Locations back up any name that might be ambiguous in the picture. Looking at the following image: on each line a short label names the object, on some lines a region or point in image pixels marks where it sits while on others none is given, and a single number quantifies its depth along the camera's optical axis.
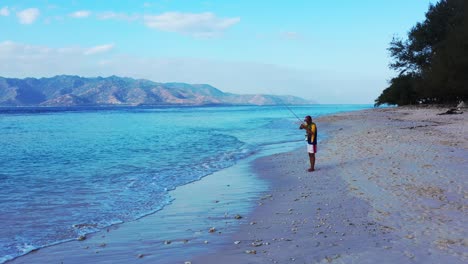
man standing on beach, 12.43
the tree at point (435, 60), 38.44
